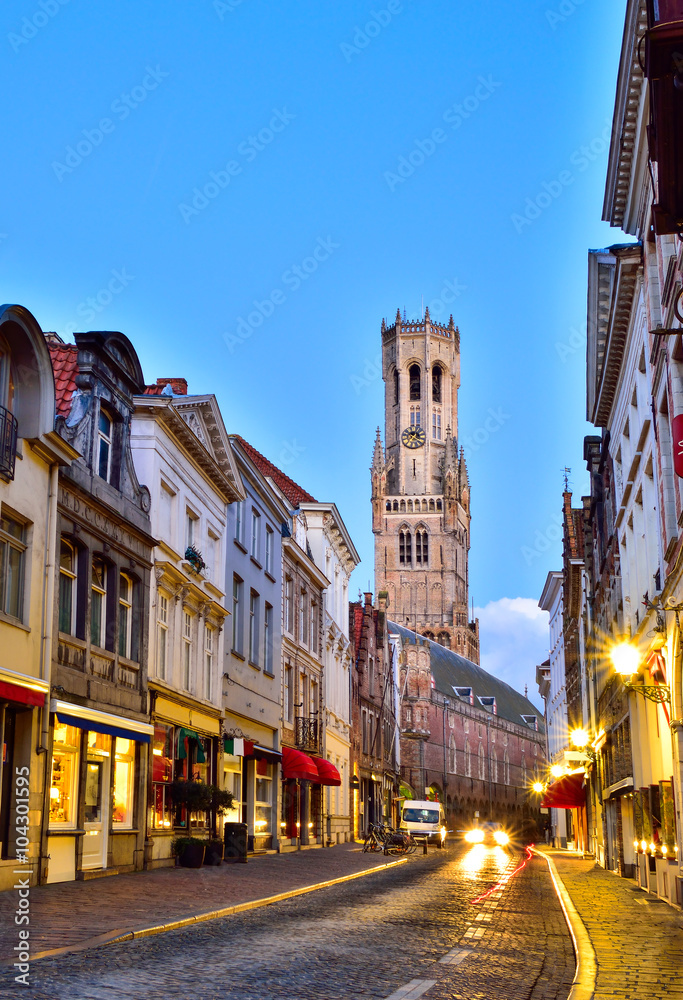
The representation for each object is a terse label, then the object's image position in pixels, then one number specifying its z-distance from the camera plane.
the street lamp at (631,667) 16.55
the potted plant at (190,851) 23.23
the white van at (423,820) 49.84
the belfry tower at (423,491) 141.12
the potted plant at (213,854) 24.39
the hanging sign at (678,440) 14.13
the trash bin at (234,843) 25.50
